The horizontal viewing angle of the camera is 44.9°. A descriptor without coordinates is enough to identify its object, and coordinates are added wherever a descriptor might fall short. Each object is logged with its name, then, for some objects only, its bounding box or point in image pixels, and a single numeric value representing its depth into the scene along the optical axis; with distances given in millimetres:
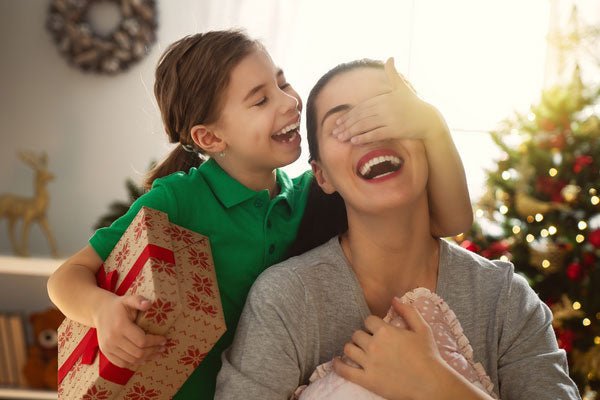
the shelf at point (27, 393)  3605
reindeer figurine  3811
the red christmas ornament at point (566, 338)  2822
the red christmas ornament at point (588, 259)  2818
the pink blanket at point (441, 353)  1173
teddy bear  3635
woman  1190
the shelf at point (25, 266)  3666
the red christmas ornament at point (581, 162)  2865
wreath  4117
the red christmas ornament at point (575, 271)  2799
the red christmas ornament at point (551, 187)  2900
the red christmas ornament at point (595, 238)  2762
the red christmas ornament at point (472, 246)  3119
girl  1500
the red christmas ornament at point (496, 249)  3027
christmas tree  2818
